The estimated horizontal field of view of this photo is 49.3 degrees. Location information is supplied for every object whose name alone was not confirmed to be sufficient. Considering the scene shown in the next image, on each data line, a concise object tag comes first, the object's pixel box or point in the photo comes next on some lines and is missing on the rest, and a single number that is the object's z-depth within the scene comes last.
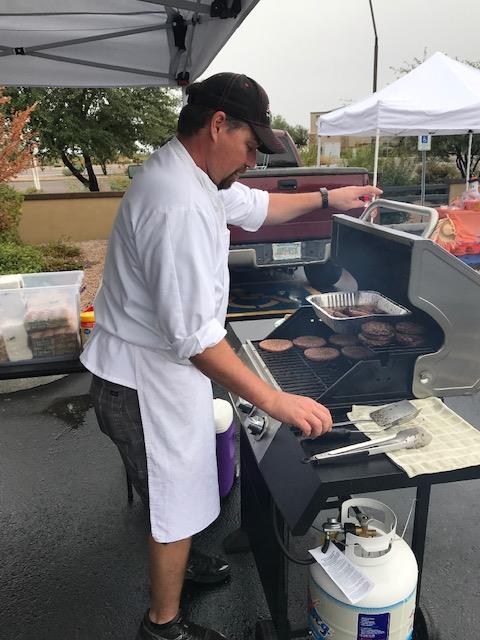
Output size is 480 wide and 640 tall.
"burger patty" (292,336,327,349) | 2.09
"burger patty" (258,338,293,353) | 2.09
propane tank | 1.58
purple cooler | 2.77
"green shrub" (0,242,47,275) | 7.02
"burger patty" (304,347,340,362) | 1.93
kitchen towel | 1.45
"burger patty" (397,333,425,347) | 1.75
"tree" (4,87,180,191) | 13.54
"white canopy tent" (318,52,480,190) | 7.86
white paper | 1.44
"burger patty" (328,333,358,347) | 1.96
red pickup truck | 5.52
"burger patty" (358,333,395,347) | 1.75
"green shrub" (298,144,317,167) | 19.88
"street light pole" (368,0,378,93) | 18.80
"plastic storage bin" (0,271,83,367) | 2.73
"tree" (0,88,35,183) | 7.04
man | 1.44
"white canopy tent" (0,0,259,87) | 3.22
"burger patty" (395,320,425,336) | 1.81
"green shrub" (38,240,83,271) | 8.42
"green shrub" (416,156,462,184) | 19.80
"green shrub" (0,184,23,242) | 8.88
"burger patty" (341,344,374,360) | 1.77
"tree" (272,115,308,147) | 32.88
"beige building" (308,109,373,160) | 23.21
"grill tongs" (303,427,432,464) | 1.44
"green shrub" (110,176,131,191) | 14.56
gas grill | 1.42
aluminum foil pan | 1.82
